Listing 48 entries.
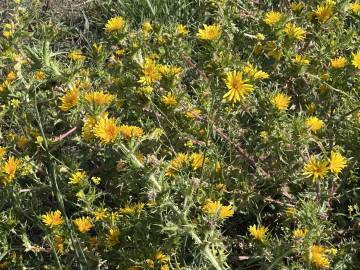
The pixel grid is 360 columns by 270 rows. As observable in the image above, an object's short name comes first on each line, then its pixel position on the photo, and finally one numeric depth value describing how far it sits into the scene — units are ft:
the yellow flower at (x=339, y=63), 7.36
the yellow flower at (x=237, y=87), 5.99
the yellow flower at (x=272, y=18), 7.54
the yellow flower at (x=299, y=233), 5.80
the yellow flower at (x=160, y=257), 6.20
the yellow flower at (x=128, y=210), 6.58
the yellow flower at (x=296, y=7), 8.27
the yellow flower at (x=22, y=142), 8.06
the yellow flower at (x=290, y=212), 6.54
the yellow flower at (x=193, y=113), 7.36
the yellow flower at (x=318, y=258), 5.96
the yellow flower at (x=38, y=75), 8.58
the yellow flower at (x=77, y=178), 6.97
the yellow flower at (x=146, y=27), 8.52
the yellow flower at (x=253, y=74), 6.15
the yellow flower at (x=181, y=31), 8.10
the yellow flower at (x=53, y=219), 6.89
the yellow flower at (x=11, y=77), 8.45
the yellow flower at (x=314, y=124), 6.73
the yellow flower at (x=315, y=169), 6.13
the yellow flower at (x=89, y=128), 6.25
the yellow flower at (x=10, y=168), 7.14
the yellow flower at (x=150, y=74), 7.20
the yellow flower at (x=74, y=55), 8.84
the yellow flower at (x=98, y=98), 6.30
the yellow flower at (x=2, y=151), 7.39
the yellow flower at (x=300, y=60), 7.54
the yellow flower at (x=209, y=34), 6.86
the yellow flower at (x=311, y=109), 7.63
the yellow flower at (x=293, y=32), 7.52
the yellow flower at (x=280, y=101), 6.65
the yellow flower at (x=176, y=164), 6.63
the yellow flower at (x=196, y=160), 6.81
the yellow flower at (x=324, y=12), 7.88
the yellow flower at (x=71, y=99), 6.59
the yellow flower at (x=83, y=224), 6.90
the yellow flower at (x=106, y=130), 5.74
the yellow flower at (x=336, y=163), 6.08
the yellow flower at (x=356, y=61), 7.02
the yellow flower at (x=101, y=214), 6.81
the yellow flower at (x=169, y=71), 7.18
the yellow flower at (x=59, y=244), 6.89
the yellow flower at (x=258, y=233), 6.21
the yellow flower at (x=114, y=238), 6.60
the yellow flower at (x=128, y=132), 5.97
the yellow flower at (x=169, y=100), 7.21
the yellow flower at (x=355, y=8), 8.07
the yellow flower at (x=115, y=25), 7.70
